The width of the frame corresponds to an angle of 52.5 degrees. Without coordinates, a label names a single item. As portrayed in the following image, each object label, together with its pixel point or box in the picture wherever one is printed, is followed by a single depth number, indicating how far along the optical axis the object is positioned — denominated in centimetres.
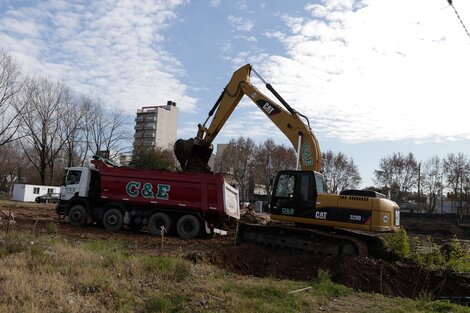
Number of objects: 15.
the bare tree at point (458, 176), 8119
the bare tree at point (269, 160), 8825
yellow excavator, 1413
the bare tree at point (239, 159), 8981
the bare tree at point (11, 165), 8331
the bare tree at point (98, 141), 6575
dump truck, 1939
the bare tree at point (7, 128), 5275
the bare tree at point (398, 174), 8988
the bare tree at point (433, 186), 8706
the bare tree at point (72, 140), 6253
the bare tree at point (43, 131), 5771
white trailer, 5275
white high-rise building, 11011
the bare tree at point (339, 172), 9388
